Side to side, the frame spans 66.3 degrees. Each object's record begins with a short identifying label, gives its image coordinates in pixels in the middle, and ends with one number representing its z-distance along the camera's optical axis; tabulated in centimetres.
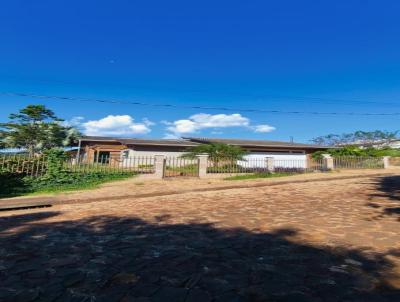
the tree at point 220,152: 2216
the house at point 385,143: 6438
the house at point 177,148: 3083
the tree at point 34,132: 3620
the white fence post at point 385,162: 2733
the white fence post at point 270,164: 2195
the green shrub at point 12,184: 1351
